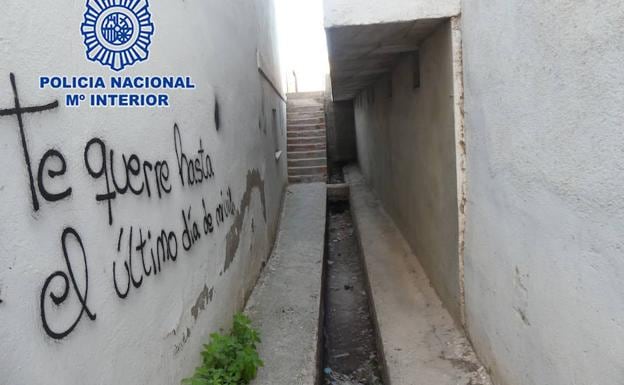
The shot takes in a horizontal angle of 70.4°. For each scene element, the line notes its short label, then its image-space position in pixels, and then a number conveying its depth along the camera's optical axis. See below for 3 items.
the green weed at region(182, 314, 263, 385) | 3.12
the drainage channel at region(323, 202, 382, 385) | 4.74
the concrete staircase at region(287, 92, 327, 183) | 12.10
